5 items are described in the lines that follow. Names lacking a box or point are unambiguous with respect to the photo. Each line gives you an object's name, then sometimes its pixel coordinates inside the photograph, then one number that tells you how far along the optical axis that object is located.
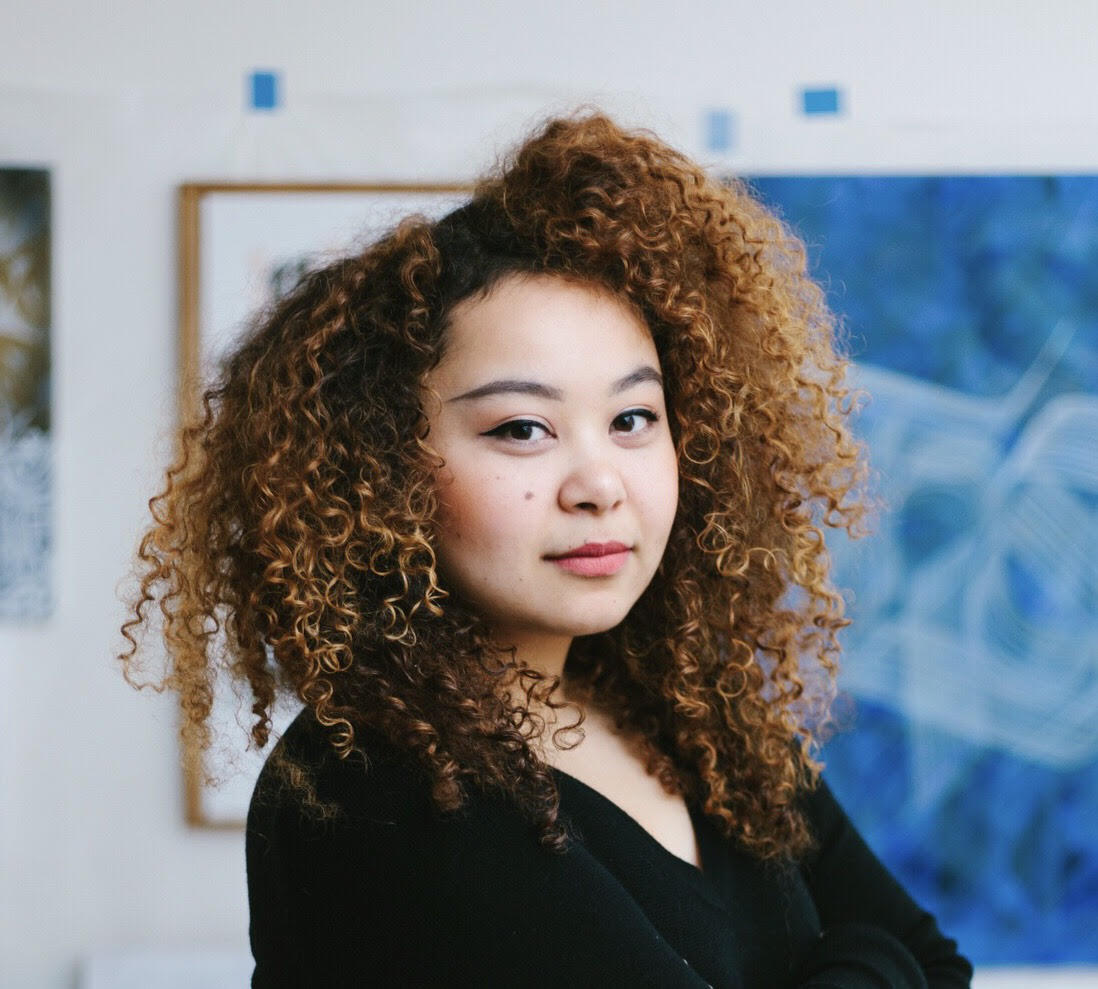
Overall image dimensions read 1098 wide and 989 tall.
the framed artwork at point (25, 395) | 1.94
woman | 0.85
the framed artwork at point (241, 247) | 1.93
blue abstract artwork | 1.98
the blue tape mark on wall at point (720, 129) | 1.97
